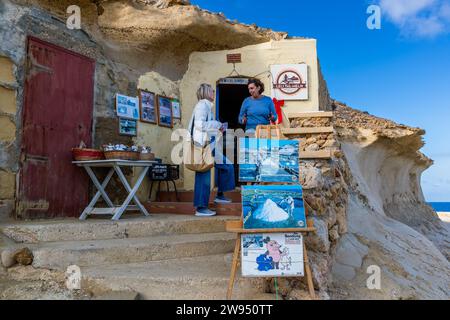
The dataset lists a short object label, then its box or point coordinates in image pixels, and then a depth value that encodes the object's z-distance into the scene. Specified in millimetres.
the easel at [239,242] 2918
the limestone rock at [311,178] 3953
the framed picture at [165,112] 6746
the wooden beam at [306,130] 4832
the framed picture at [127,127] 6039
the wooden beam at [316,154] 4602
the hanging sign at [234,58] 7344
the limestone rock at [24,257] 3463
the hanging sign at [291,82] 7113
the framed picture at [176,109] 7060
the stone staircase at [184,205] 5281
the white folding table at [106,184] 4805
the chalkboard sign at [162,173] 6258
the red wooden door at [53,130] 4695
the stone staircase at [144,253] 3145
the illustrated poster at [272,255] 2879
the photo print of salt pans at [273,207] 2984
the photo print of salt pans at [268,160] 3445
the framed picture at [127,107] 6014
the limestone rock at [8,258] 3443
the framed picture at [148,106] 6418
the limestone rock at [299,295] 3016
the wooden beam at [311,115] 5005
